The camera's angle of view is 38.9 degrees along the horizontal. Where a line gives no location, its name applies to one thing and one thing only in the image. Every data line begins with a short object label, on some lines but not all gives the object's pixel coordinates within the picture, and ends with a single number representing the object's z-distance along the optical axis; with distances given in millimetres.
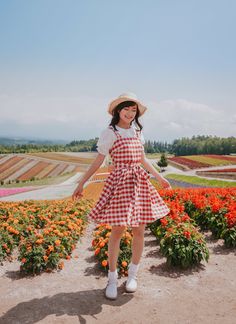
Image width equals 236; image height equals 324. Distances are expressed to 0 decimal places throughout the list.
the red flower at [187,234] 5305
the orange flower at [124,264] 5071
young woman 4234
